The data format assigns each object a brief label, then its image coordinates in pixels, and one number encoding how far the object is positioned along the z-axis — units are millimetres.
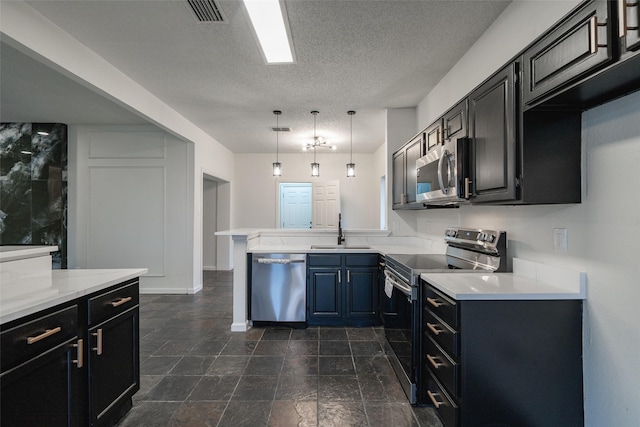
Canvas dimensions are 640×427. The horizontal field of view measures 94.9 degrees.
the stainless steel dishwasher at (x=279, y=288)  3281
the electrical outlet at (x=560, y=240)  1539
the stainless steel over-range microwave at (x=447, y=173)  1922
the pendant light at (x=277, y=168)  4264
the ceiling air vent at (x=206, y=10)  1998
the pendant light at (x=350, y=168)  4231
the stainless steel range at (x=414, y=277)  1940
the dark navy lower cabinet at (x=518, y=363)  1412
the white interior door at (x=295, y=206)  6953
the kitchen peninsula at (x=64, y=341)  1172
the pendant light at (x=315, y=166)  4207
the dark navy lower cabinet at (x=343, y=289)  3299
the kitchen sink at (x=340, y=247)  3736
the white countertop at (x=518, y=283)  1435
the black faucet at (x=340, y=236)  3802
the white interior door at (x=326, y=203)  6758
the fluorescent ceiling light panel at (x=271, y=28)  2006
